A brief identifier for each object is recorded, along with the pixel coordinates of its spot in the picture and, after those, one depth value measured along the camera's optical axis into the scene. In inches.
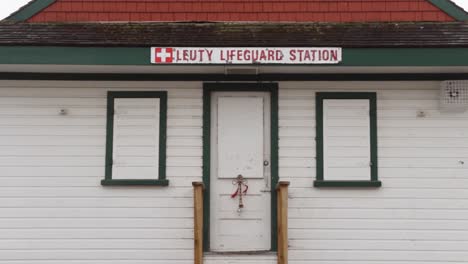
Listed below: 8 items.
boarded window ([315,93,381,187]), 293.7
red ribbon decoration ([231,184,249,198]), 294.7
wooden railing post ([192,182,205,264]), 256.1
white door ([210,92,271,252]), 295.7
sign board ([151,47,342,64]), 265.9
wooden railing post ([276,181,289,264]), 256.2
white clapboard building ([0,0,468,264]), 291.1
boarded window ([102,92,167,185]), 293.6
